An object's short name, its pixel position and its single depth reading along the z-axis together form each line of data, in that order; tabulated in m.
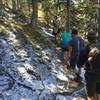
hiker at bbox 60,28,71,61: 5.19
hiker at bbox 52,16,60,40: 6.85
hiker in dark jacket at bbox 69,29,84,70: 4.56
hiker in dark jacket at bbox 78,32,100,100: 2.83
